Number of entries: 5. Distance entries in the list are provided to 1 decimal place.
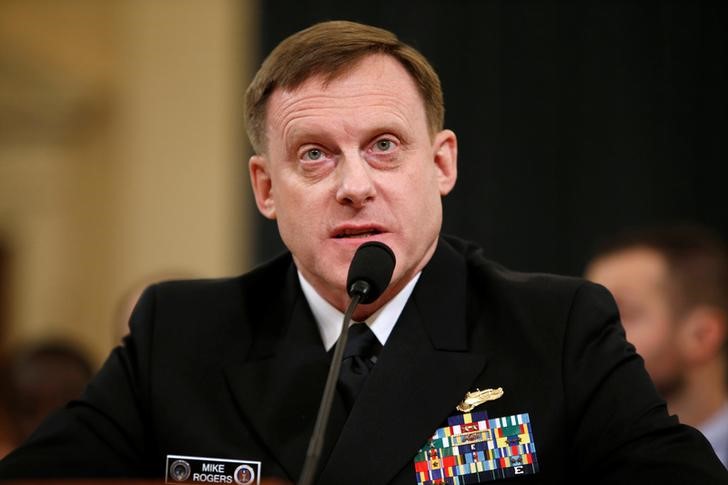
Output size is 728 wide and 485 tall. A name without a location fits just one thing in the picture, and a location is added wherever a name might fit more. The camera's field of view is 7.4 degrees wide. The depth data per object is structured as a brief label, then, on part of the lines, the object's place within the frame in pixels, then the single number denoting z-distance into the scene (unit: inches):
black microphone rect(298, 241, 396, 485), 188.9
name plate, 194.0
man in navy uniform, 192.9
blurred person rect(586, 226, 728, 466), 228.5
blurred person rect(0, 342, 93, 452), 227.8
